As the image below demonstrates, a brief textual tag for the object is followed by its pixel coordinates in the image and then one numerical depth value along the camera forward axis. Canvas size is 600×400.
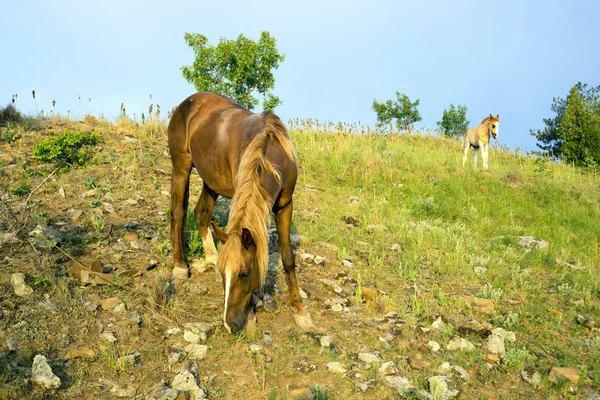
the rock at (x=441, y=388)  3.94
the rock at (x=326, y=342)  4.53
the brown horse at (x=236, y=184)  3.93
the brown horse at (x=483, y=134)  17.30
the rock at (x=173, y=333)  4.43
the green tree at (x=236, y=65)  29.89
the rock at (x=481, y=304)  5.92
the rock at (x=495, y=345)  4.91
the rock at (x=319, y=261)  6.54
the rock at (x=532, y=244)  8.72
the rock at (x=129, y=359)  3.86
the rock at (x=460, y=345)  4.90
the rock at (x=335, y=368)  4.14
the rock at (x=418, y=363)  4.41
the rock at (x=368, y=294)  5.83
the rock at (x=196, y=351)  4.13
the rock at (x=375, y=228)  8.49
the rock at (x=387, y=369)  4.17
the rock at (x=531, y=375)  4.46
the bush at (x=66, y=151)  8.88
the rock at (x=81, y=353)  3.93
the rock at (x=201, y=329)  4.41
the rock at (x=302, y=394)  3.70
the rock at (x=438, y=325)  5.29
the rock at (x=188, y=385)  3.62
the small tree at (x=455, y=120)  47.34
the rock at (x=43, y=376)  3.51
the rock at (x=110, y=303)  4.73
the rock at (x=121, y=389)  3.60
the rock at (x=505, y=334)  5.23
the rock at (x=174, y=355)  4.03
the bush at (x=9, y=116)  10.95
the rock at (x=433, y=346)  4.83
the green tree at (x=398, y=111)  48.26
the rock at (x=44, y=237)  5.55
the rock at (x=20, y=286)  4.67
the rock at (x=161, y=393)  3.50
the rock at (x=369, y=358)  4.38
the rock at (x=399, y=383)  3.96
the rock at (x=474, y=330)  5.26
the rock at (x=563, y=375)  4.46
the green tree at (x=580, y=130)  28.75
